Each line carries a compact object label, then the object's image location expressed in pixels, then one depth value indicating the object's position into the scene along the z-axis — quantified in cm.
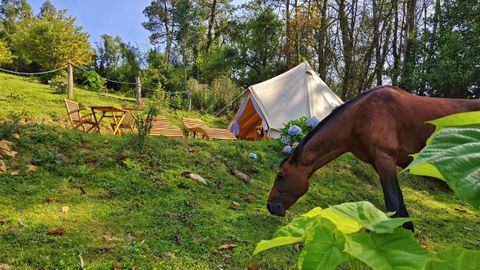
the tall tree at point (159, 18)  3158
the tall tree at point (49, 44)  1949
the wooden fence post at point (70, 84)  1107
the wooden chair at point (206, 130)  819
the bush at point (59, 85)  1268
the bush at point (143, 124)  485
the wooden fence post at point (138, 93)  1256
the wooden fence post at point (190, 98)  1482
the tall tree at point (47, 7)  4153
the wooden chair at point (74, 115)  749
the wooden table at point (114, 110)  725
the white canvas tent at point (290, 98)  964
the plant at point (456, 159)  29
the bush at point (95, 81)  1627
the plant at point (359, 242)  38
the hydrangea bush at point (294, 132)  607
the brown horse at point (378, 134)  254
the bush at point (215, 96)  1570
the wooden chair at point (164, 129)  744
